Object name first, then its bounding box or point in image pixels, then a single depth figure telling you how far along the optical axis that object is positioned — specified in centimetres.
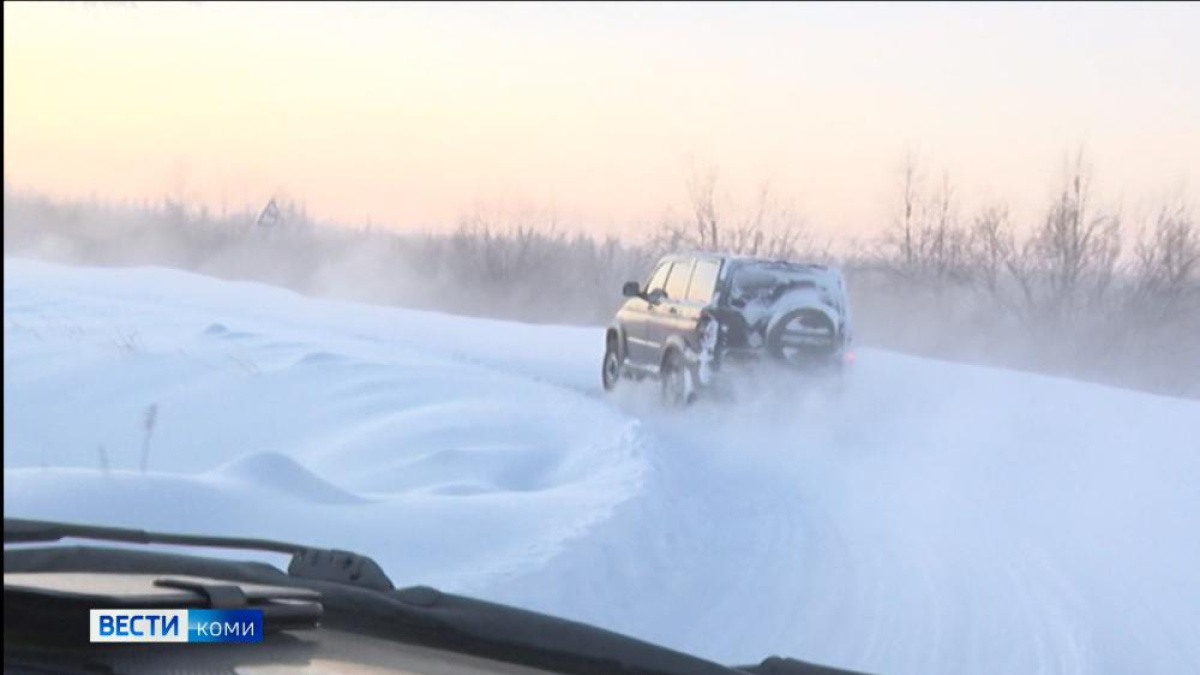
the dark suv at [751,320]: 1734
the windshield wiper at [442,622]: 294
